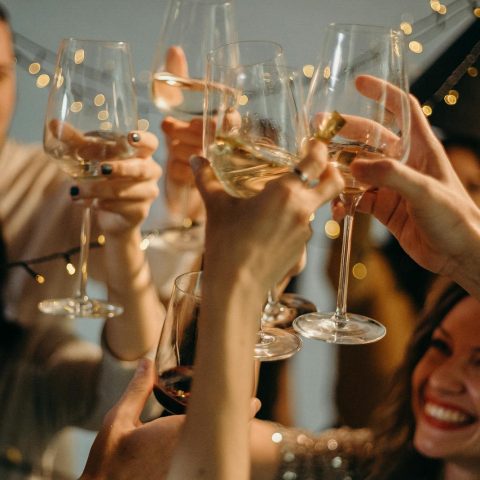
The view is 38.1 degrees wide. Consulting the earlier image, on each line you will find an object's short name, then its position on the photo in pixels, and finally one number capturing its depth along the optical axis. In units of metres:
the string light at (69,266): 1.12
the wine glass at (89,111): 0.85
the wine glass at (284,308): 0.90
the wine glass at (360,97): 0.71
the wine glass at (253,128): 0.64
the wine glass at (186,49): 1.06
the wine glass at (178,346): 0.59
